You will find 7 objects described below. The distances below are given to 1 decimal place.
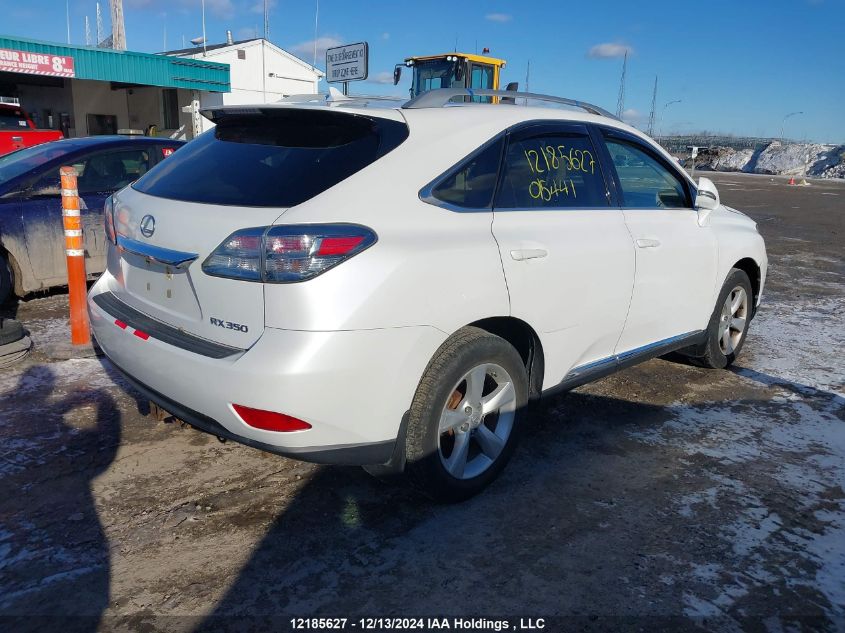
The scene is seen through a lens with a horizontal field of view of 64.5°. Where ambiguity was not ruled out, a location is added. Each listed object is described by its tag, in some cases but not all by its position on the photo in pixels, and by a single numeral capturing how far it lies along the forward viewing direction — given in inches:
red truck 465.4
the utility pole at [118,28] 853.2
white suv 95.5
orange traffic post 194.1
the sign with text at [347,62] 374.5
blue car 227.1
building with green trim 861.8
